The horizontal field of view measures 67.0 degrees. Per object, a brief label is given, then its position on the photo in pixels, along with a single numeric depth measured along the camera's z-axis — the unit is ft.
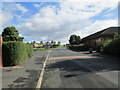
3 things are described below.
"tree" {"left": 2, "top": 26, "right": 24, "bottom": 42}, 126.80
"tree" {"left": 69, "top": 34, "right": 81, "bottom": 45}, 231.64
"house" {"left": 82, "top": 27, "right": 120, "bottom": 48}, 80.89
